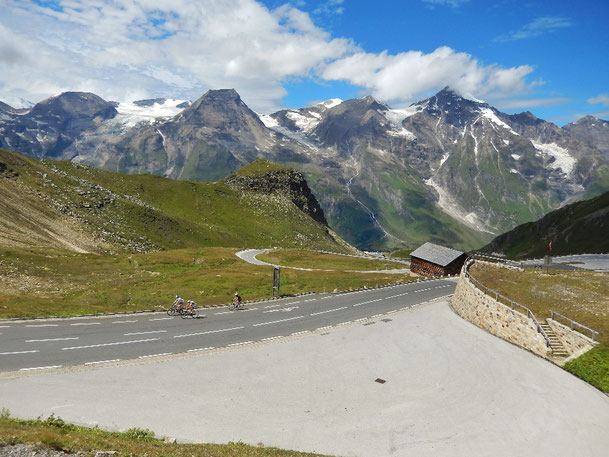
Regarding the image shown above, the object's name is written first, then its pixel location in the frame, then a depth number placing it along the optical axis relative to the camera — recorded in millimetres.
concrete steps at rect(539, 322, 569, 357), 35031
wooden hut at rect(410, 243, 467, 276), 82562
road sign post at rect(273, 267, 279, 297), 54122
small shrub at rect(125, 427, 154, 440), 19078
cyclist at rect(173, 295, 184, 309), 43625
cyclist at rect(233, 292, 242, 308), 47594
